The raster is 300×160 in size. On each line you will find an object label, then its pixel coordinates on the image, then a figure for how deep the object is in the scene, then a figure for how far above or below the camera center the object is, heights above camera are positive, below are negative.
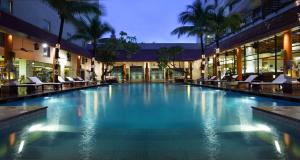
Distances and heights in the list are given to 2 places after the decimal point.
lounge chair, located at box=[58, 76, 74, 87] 10.80 -0.17
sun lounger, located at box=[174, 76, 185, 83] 22.27 -0.18
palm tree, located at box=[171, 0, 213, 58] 14.97 +5.34
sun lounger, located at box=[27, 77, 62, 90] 8.93 -0.10
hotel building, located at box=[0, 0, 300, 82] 8.84 +2.54
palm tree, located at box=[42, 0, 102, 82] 9.99 +4.48
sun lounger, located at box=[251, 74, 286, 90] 7.60 -0.22
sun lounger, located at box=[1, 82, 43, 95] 7.36 -0.49
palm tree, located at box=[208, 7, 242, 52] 13.39 +4.44
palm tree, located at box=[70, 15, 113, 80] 16.72 +4.85
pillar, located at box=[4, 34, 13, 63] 8.89 +1.92
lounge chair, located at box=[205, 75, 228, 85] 14.24 -0.28
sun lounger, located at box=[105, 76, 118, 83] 21.58 -0.15
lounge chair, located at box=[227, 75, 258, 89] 9.65 -0.28
